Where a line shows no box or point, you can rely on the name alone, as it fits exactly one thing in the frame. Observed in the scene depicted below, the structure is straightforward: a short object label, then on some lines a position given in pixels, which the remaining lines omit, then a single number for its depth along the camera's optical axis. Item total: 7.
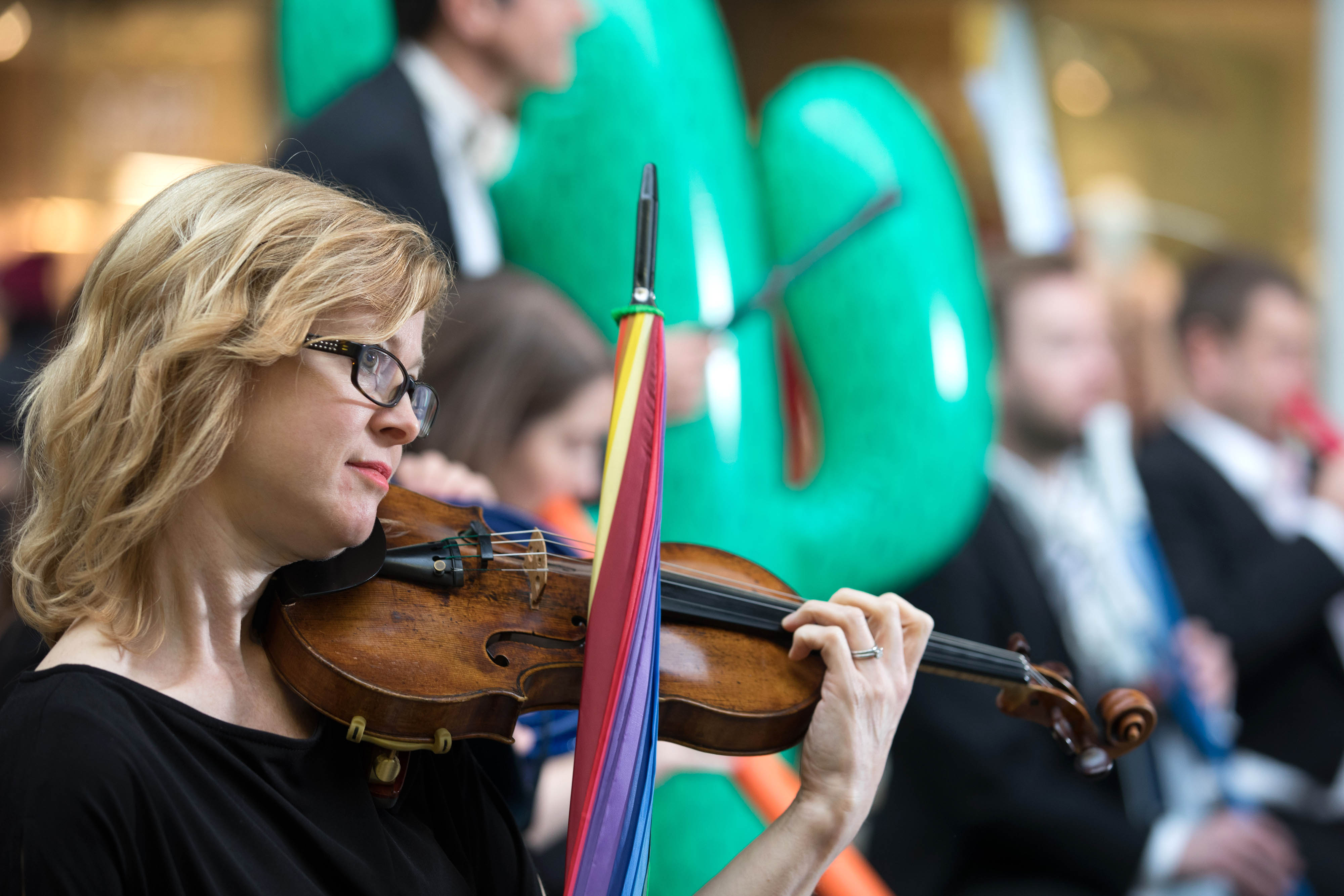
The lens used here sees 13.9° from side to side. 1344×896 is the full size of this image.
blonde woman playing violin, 3.35
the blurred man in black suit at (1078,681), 5.27
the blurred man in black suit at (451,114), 4.11
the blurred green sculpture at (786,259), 4.24
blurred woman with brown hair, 4.16
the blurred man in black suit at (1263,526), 6.51
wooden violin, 3.42
